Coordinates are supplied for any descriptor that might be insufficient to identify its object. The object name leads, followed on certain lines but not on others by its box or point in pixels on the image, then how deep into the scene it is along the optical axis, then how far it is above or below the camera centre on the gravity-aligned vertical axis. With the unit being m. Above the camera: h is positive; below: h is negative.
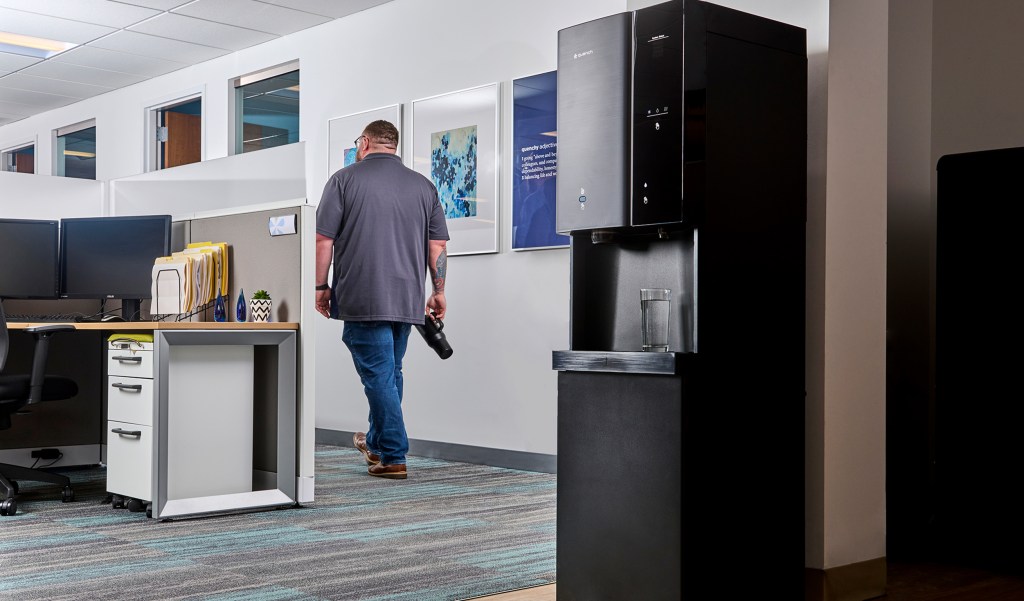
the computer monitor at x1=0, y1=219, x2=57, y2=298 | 4.20 +0.21
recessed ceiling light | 6.23 +1.61
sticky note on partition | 3.57 +0.30
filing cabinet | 3.32 -0.36
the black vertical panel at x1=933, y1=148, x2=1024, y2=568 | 2.75 -0.11
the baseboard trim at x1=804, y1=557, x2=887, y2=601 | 2.30 -0.60
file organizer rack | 3.83 -0.01
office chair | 3.48 -0.29
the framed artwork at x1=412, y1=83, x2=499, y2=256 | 4.80 +0.74
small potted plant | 3.63 +0.02
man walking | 4.02 +0.19
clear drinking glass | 2.08 +0.00
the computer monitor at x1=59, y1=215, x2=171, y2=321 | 4.05 +0.22
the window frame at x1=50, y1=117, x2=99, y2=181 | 8.04 +1.35
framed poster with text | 4.46 +0.66
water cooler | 2.01 +0.03
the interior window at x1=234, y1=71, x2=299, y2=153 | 6.14 +1.21
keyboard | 4.33 -0.03
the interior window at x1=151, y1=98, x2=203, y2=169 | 7.03 +1.20
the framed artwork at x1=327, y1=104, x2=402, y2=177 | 5.48 +0.97
